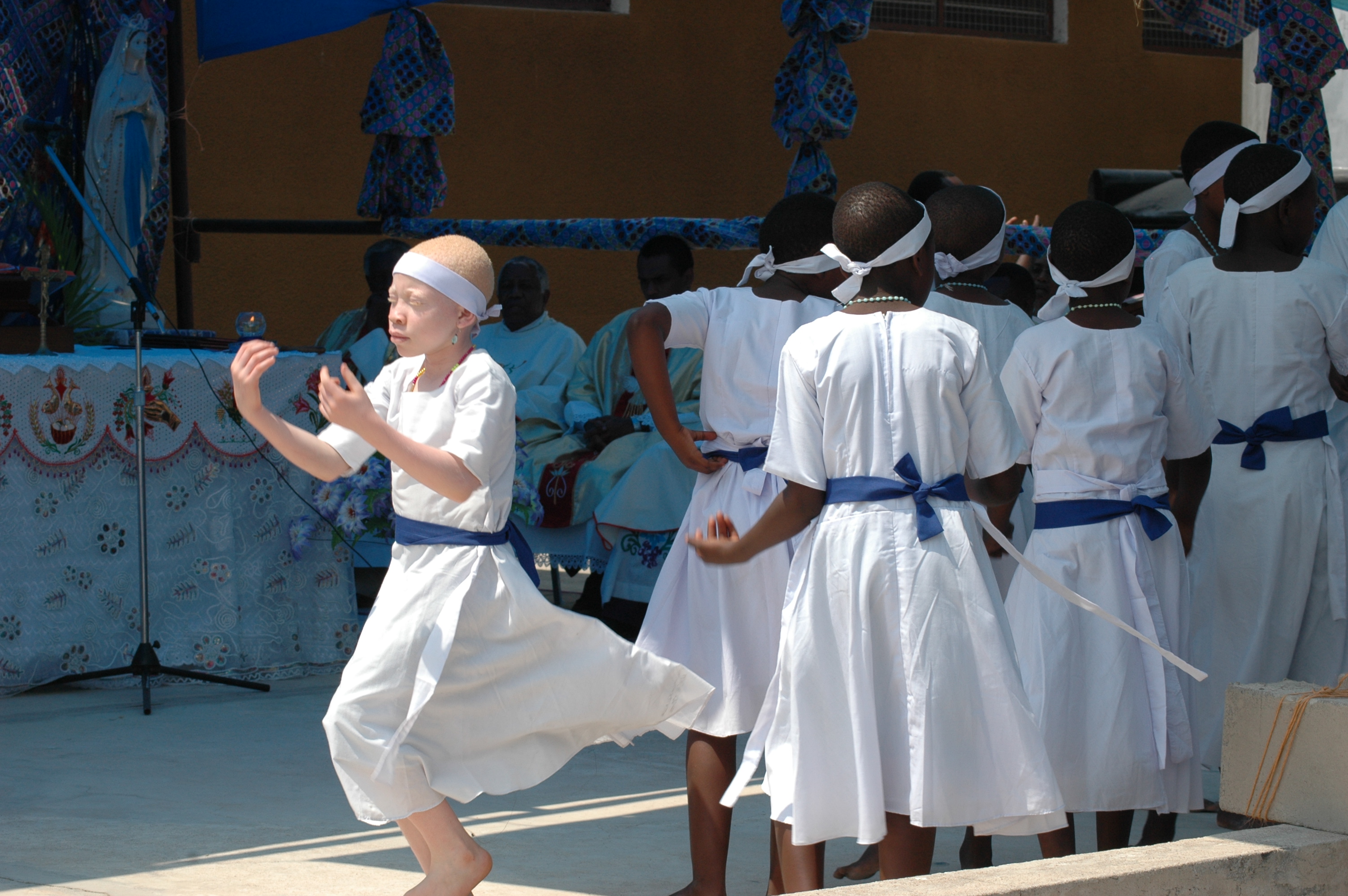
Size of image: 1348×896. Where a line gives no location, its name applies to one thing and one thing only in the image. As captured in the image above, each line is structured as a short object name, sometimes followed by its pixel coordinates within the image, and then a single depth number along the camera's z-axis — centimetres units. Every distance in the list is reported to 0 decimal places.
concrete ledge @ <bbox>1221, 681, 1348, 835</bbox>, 653
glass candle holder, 1312
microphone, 1283
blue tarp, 1820
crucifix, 1252
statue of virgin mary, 1484
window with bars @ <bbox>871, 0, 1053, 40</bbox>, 2691
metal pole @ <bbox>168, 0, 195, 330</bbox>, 1800
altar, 1230
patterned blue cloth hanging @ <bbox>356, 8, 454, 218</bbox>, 1798
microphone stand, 1182
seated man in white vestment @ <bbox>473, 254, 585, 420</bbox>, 1695
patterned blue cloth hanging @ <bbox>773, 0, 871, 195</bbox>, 1447
